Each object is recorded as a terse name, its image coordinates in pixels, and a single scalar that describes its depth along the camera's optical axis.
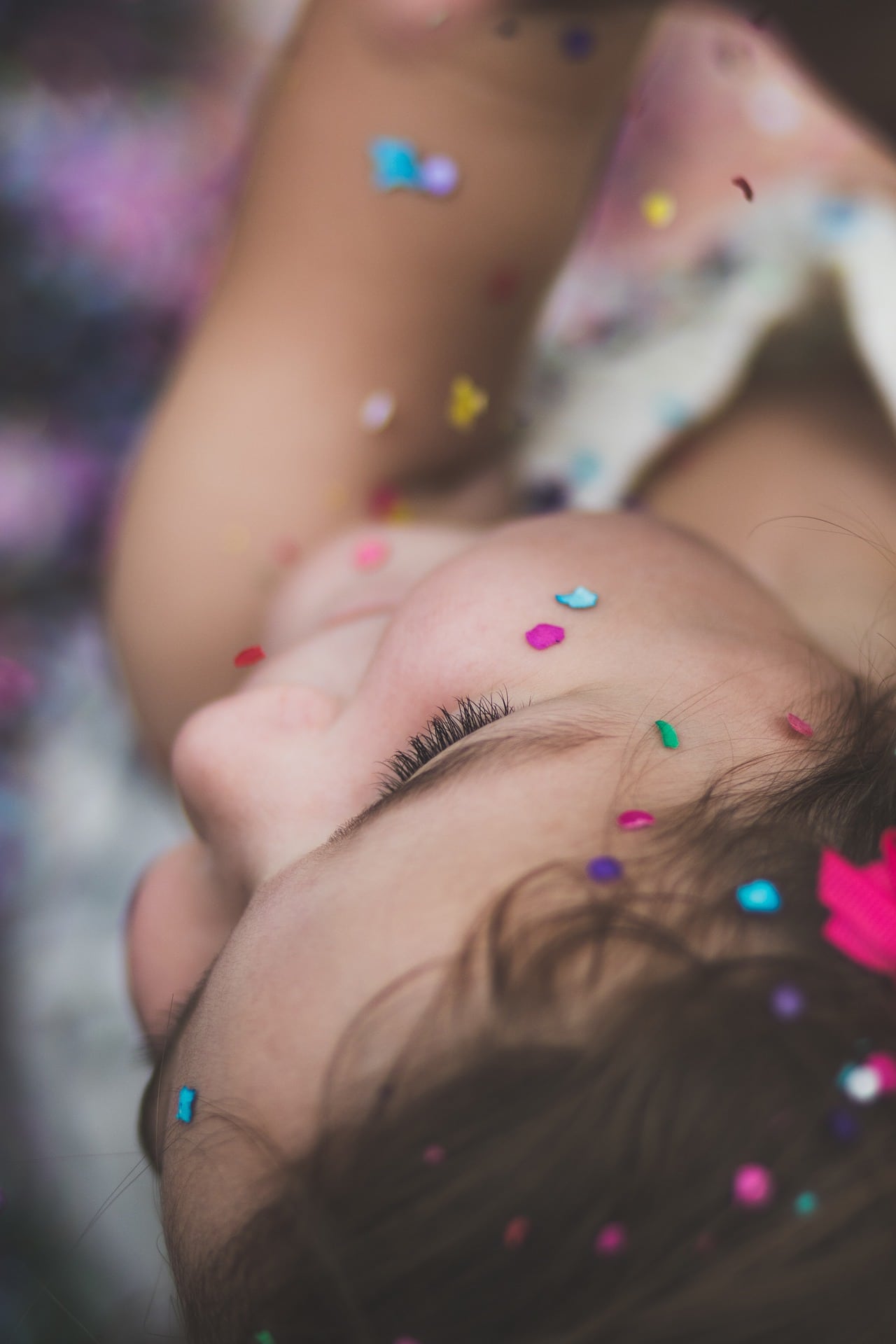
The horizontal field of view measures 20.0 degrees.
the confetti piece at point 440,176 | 0.45
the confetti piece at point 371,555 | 0.46
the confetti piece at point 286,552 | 0.48
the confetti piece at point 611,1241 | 0.34
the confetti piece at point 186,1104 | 0.36
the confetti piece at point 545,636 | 0.38
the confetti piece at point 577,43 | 0.44
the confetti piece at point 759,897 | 0.35
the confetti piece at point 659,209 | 0.54
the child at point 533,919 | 0.34
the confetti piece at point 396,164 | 0.45
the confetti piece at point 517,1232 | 0.34
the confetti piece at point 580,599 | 0.39
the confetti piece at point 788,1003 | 0.34
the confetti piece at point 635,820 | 0.35
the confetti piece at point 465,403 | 0.48
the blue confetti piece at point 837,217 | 0.48
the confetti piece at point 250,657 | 0.46
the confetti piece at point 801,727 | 0.37
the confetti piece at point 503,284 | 0.47
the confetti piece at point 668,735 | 0.36
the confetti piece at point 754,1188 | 0.34
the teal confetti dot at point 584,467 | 0.48
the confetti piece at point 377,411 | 0.47
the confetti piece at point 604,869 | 0.35
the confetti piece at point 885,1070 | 0.34
